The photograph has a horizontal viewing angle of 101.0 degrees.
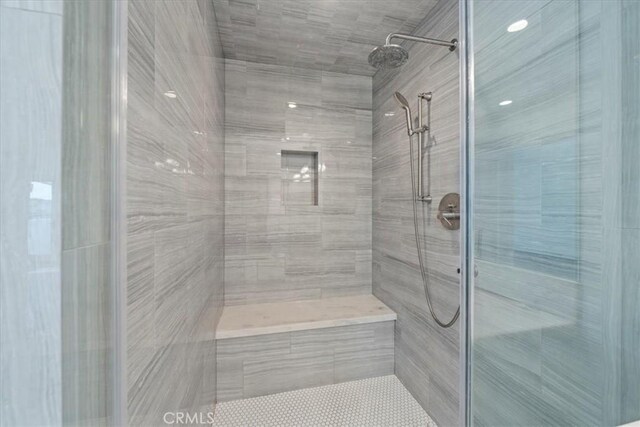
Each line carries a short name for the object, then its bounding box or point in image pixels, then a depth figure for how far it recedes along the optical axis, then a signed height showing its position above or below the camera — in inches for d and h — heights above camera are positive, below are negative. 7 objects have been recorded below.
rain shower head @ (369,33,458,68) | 56.0 +34.7
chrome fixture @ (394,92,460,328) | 59.2 +2.5
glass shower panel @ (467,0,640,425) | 30.4 +0.0
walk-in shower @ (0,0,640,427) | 15.6 -0.1
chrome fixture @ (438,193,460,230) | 58.8 +0.0
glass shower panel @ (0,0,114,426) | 14.4 -0.1
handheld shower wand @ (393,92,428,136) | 72.8 +28.0
